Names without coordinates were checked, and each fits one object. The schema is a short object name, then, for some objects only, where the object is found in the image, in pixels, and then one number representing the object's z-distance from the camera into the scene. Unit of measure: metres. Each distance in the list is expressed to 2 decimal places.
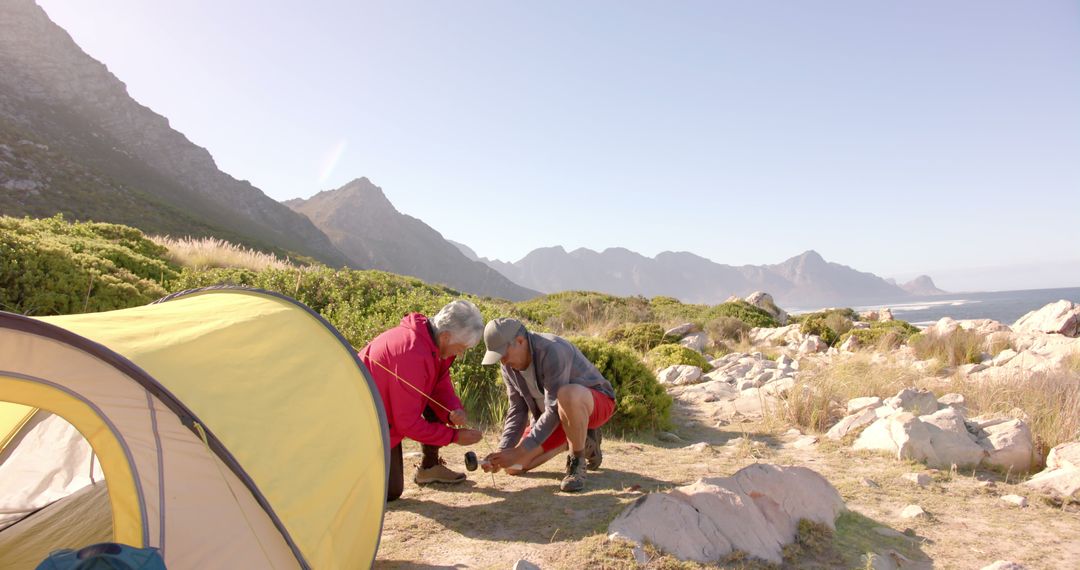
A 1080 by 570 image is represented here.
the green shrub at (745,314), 19.75
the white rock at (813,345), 12.93
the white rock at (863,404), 6.21
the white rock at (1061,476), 4.05
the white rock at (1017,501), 3.98
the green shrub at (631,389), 6.38
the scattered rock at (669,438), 6.20
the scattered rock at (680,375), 9.25
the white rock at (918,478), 4.41
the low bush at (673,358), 10.05
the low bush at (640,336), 11.81
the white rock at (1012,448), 4.73
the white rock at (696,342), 12.89
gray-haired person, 3.90
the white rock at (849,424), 5.73
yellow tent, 2.20
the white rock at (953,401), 6.24
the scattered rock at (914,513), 3.81
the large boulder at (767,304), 23.29
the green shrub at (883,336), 11.43
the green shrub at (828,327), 13.96
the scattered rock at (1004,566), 2.91
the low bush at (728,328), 16.89
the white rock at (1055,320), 11.57
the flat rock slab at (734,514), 3.21
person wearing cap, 4.21
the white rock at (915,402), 5.93
